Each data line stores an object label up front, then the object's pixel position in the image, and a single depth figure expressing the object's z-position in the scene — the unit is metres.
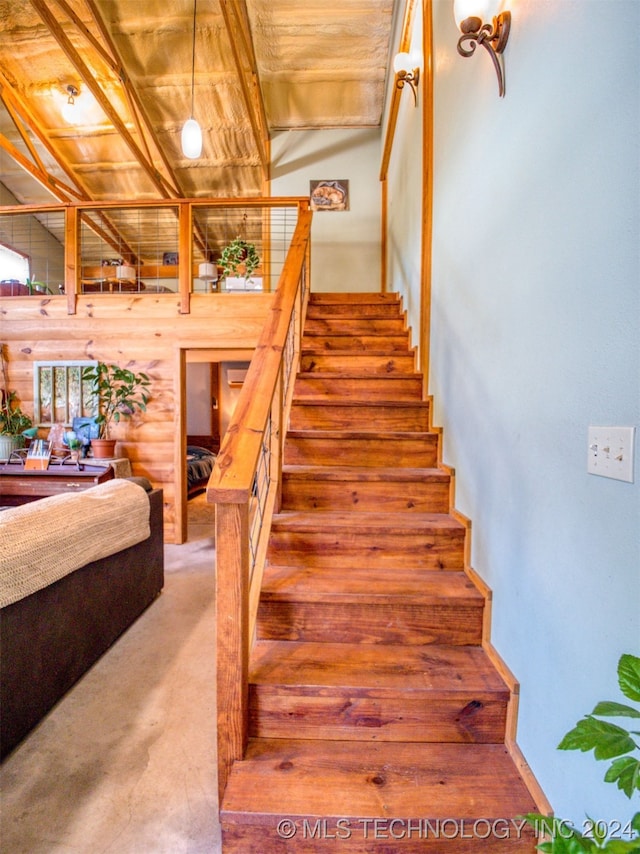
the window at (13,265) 6.27
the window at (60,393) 4.06
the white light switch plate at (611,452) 0.84
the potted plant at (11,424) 3.71
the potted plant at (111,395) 3.81
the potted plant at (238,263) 4.66
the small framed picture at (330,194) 5.36
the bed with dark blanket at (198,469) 5.84
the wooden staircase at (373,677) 1.11
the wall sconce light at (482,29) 1.38
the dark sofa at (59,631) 1.50
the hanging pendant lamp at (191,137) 3.88
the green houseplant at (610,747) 0.53
